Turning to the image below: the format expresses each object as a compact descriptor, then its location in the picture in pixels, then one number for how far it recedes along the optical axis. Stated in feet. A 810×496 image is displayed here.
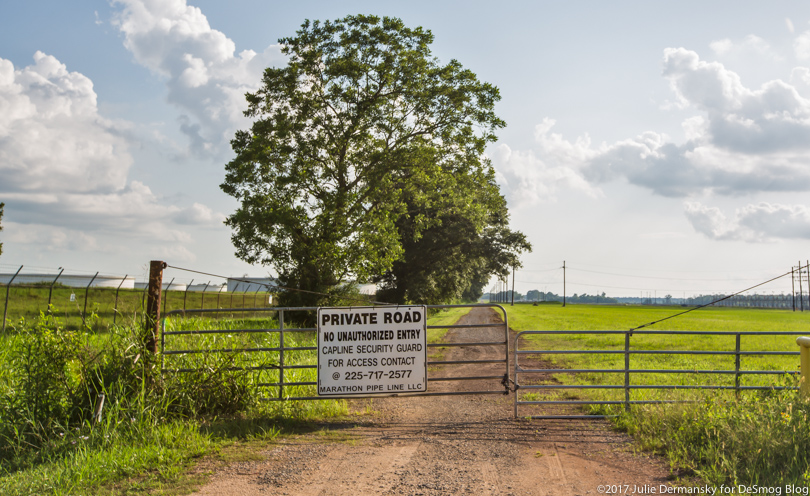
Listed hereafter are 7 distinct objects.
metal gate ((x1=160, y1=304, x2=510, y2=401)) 28.17
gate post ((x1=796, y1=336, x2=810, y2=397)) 25.34
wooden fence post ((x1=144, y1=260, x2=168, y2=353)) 27.20
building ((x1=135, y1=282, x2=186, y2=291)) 231.96
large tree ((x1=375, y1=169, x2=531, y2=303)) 135.44
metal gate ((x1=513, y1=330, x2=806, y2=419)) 28.50
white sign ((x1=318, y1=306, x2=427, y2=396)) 29.12
